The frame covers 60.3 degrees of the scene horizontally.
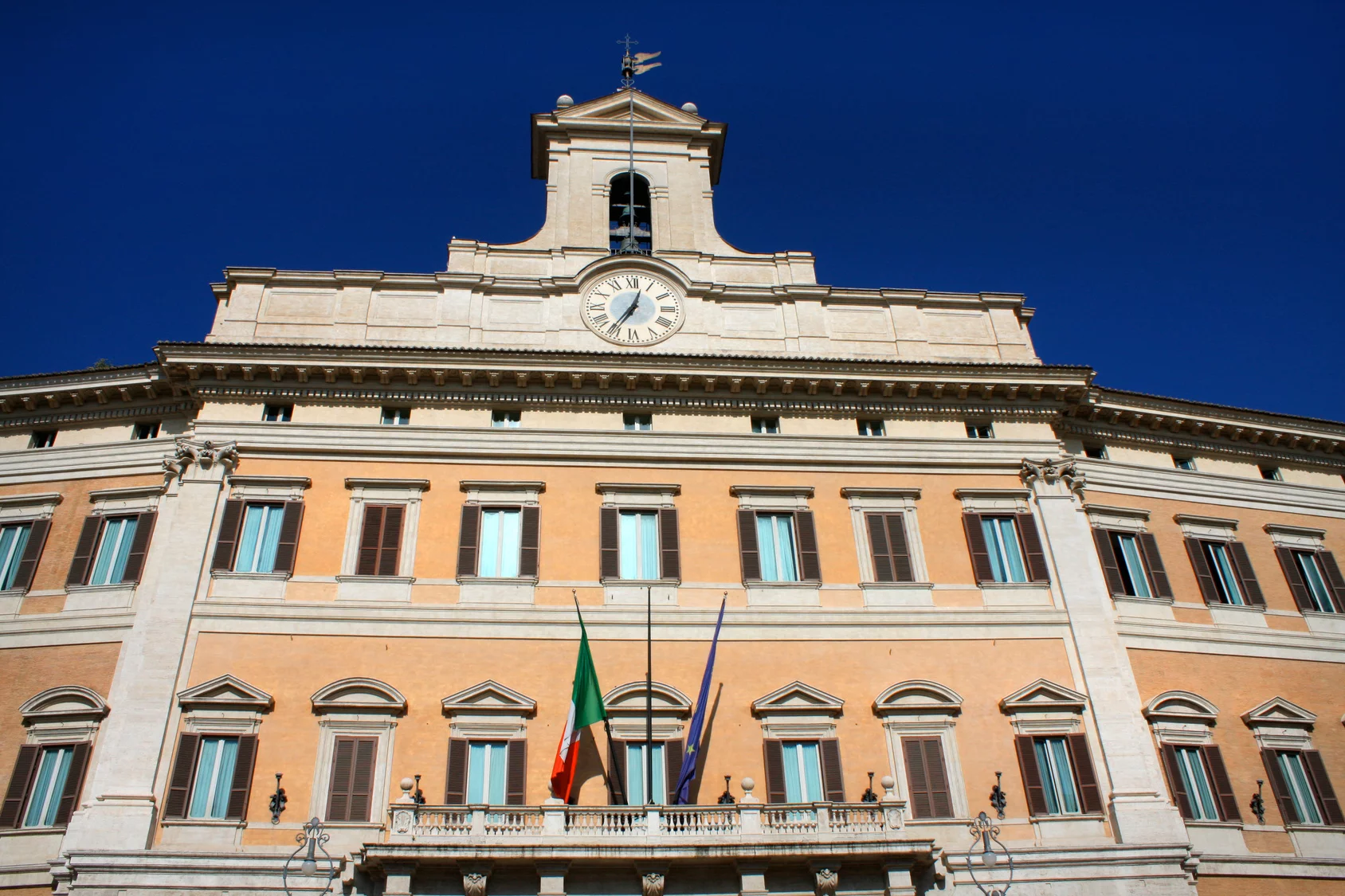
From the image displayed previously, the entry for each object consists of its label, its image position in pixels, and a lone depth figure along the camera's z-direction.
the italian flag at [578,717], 19.53
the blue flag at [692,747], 19.75
